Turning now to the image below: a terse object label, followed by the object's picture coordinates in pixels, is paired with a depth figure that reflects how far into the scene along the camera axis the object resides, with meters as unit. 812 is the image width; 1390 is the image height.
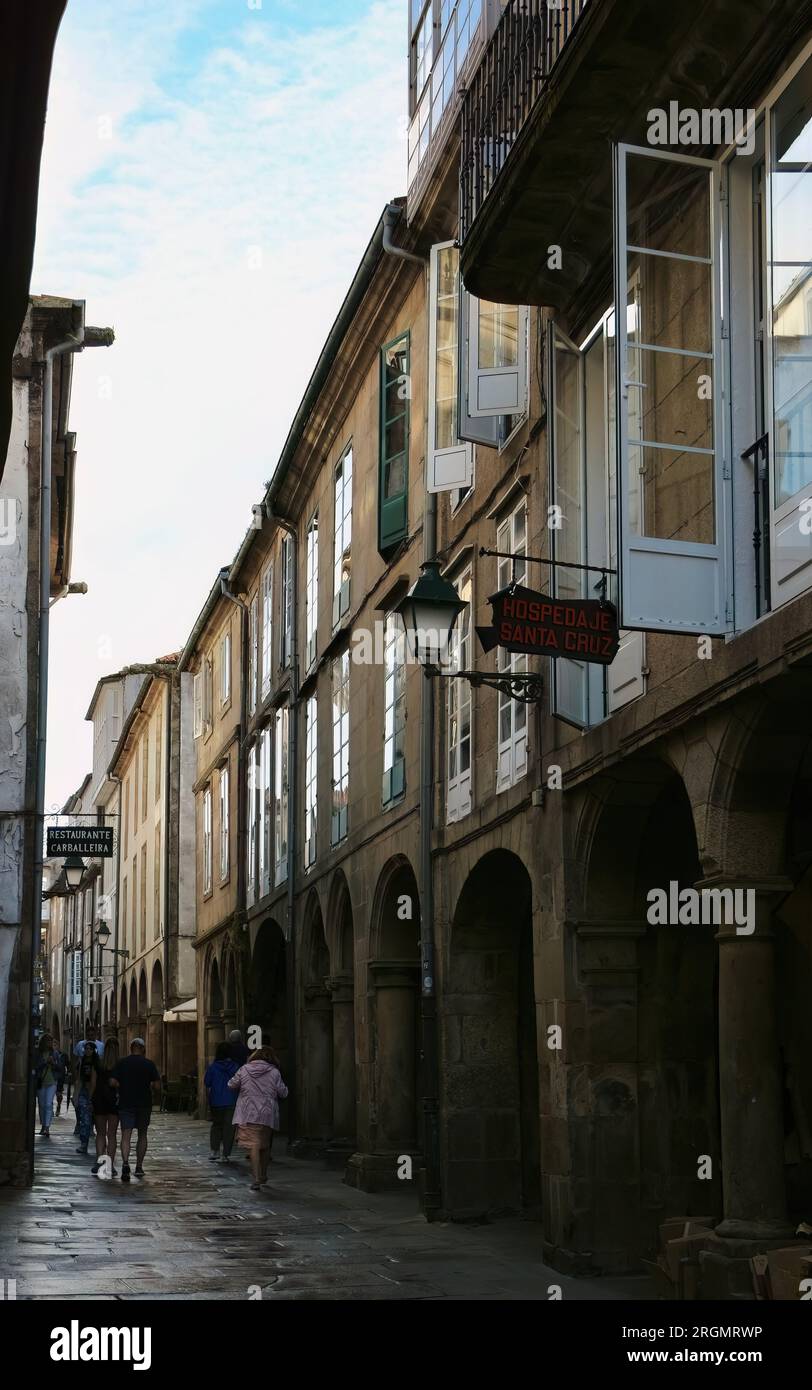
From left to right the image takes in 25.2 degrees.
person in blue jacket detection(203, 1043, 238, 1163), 22.44
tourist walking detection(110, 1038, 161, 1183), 20.12
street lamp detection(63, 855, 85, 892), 26.87
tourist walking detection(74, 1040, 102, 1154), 25.25
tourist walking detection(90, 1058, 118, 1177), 20.86
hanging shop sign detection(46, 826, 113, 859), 23.28
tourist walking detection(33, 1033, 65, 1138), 28.65
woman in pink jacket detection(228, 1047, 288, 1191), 18.17
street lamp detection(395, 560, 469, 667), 12.51
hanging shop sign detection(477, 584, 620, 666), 10.49
